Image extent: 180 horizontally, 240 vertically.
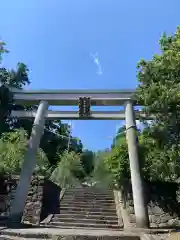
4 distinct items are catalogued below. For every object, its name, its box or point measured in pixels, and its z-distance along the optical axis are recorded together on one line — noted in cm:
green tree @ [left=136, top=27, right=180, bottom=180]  480
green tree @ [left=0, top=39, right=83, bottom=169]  1251
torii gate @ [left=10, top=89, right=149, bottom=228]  659
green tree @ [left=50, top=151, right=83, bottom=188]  933
